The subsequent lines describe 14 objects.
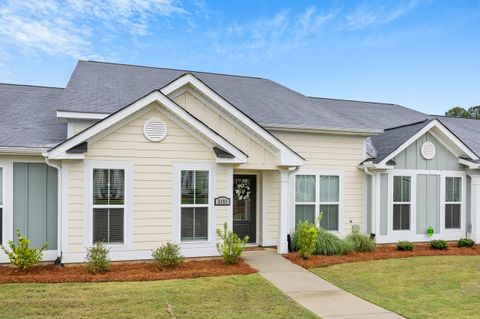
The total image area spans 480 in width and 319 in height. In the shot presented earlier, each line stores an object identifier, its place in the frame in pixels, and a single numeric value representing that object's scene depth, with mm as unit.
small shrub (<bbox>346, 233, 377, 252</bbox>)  11266
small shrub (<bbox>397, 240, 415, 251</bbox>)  11539
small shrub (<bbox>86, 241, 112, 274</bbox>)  8133
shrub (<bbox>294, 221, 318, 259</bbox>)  10102
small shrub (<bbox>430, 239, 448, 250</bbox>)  11802
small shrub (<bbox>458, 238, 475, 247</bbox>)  12406
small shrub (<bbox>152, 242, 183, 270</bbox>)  8594
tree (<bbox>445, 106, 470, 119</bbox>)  44500
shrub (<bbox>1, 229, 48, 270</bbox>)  8094
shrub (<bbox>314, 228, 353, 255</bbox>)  10758
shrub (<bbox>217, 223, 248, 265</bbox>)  9109
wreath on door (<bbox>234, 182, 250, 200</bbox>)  11891
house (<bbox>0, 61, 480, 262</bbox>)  9031
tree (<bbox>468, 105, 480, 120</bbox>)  47906
